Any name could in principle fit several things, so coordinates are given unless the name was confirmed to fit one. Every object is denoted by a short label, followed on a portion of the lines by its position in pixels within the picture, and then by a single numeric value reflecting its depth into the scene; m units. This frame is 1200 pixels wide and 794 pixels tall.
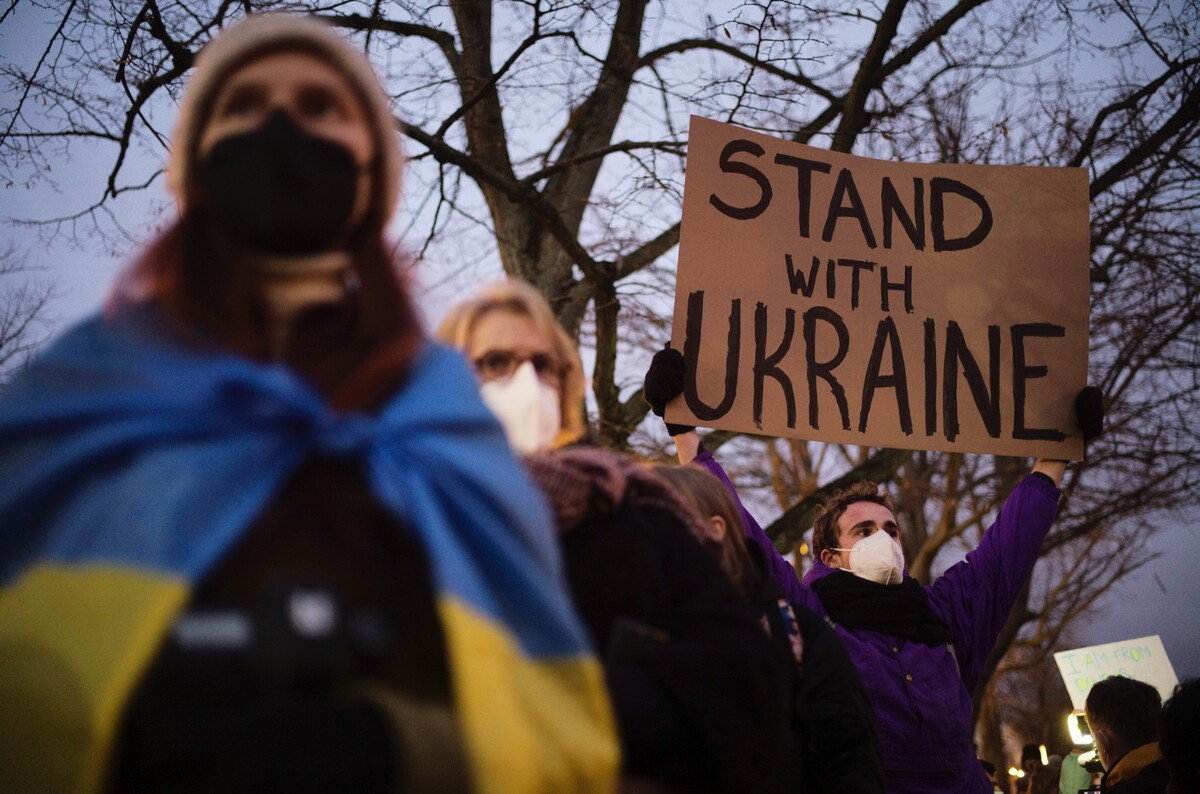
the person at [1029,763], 12.98
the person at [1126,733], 3.83
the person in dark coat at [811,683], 2.42
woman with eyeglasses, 1.46
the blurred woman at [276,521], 1.04
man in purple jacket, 3.36
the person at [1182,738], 3.07
